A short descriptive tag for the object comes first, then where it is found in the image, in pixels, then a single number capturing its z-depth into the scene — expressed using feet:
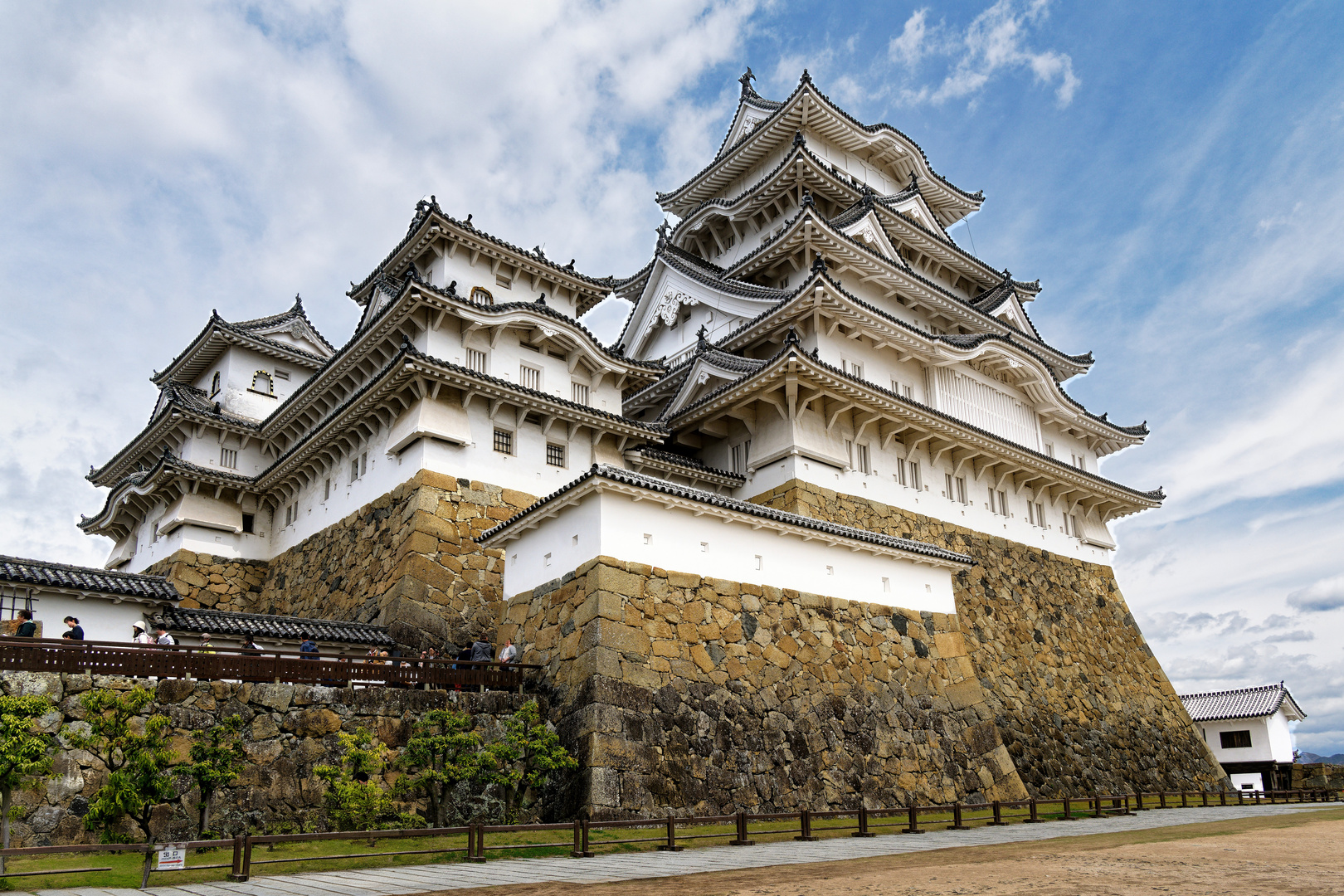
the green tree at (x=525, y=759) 43.50
